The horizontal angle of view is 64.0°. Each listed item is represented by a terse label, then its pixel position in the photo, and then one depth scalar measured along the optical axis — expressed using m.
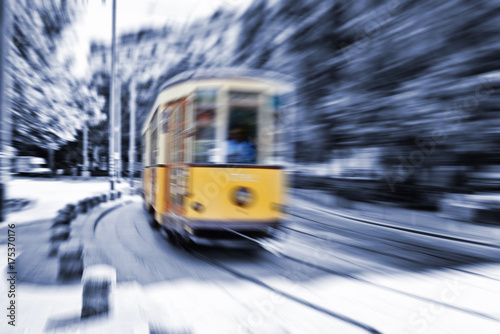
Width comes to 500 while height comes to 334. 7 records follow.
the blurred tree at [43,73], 11.09
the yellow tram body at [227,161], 5.70
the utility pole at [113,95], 16.90
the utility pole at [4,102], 7.38
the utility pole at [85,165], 29.81
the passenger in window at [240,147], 5.77
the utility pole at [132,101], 24.25
